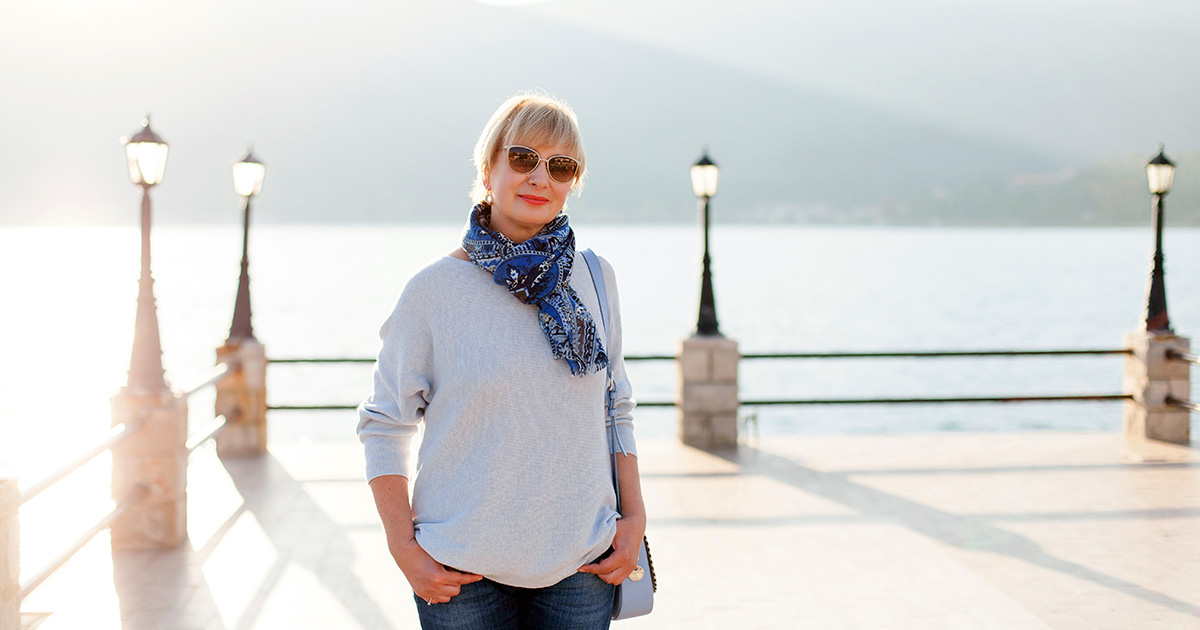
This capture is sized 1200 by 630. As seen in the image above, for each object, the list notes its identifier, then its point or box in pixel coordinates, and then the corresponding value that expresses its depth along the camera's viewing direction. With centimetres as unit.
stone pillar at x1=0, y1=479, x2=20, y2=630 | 320
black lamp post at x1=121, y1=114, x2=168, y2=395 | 551
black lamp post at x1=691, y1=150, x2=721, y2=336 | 832
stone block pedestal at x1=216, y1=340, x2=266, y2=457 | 787
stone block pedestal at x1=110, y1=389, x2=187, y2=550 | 539
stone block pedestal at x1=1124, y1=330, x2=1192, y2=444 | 832
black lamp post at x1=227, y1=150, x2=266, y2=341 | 820
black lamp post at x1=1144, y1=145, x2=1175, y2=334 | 848
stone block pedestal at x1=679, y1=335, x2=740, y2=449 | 812
